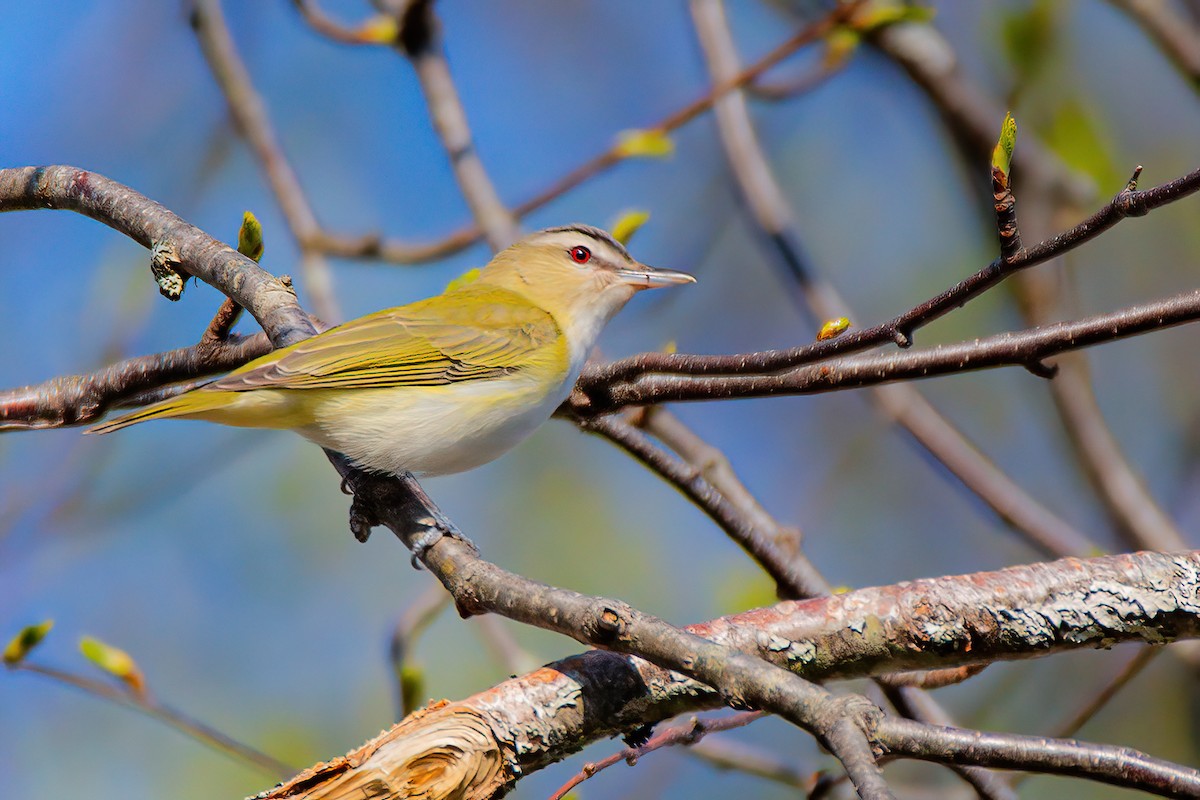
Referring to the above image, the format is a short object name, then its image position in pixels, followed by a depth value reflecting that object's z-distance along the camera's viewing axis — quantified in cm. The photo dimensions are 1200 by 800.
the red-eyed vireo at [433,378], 676
